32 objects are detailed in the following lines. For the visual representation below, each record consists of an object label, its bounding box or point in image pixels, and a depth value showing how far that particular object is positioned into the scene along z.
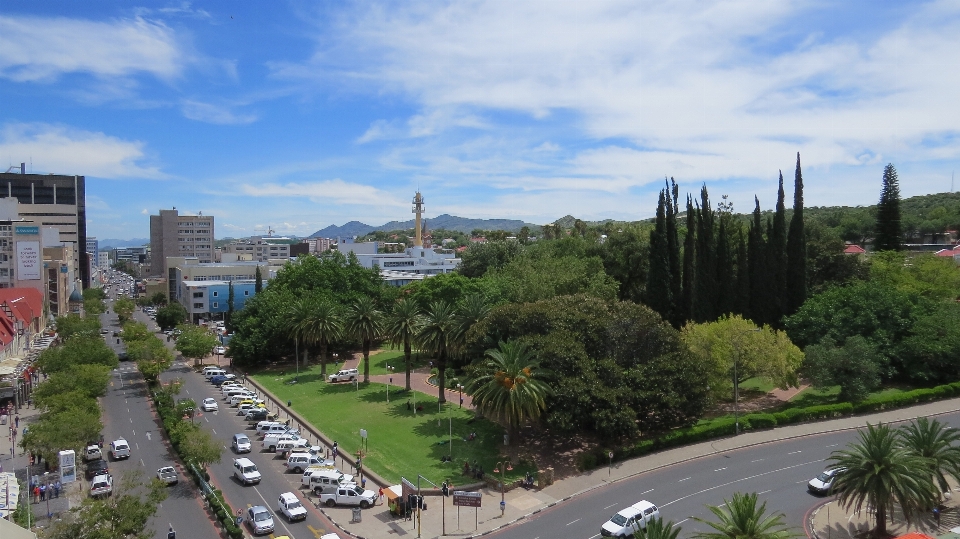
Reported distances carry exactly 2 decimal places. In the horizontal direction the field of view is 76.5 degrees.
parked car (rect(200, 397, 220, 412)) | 51.63
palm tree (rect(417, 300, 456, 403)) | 46.38
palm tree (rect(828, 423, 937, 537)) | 24.09
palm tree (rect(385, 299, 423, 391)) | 50.88
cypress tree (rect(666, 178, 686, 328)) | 59.12
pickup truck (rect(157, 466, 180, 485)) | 34.59
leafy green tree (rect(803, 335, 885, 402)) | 41.91
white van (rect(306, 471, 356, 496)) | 32.72
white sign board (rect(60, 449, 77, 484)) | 34.59
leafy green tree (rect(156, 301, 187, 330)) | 95.56
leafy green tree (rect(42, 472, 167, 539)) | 21.39
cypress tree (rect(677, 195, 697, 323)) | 58.59
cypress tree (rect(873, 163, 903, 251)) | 80.19
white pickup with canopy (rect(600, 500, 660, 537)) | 26.95
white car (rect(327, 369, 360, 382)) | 58.27
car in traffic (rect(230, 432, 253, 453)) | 40.62
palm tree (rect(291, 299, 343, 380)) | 59.62
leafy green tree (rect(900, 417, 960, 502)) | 26.08
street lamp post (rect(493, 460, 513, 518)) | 33.91
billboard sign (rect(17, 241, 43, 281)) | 87.38
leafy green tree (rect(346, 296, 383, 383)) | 55.47
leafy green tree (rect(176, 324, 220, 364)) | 66.75
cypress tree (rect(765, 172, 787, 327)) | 59.22
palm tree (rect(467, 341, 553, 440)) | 34.72
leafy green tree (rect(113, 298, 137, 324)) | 102.88
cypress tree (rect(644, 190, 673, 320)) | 59.03
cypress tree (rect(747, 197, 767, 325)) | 59.25
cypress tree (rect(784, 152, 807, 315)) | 59.72
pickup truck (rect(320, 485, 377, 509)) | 31.88
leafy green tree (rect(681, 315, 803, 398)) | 41.28
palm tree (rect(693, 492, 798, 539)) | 18.97
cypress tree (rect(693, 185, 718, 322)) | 58.56
